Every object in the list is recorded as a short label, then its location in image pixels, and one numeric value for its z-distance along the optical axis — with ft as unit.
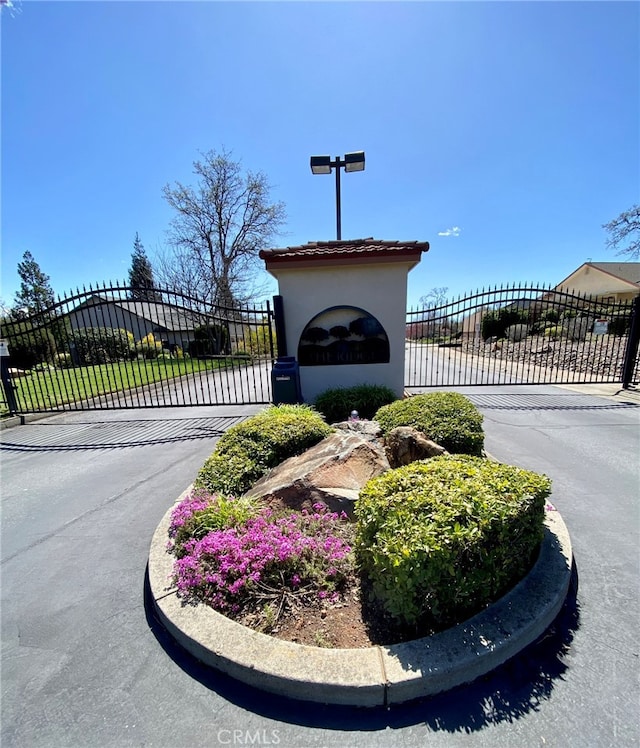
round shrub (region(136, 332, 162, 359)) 56.62
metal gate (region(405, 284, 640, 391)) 24.76
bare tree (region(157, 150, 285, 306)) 72.38
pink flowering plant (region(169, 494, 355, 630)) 6.56
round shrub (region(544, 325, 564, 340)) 51.95
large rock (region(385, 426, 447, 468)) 11.28
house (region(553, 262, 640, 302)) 88.28
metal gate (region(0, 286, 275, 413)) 21.44
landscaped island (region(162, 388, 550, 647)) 5.77
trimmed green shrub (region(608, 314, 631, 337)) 43.65
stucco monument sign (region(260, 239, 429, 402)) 19.63
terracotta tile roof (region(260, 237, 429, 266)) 19.26
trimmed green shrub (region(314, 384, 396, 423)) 18.10
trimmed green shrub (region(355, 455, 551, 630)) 5.61
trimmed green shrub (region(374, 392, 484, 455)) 12.54
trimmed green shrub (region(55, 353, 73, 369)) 52.90
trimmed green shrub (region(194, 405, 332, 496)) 10.69
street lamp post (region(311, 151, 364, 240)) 21.21
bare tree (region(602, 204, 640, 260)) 57.00
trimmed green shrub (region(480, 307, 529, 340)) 70.33
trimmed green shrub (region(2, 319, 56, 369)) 49.42
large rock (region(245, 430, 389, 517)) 9.35
